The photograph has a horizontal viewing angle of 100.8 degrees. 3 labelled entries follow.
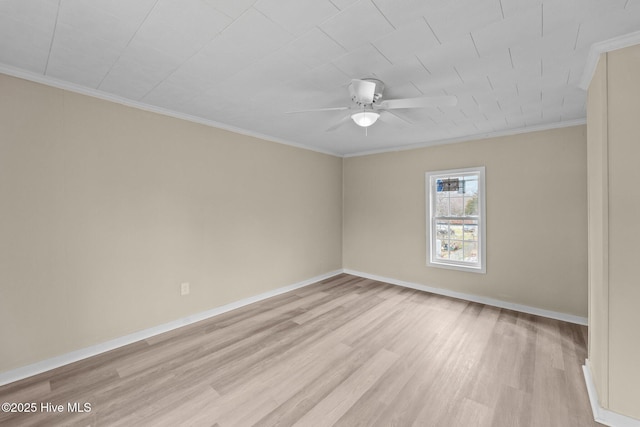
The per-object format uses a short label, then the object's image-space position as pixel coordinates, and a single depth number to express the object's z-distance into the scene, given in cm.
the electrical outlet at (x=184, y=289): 313
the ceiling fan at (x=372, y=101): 189
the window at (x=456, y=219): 396
